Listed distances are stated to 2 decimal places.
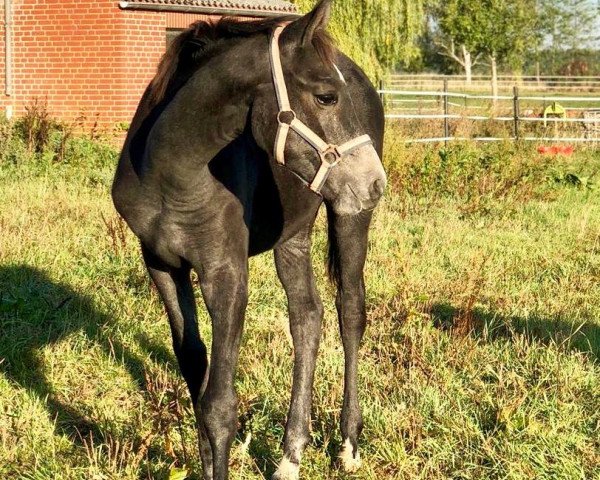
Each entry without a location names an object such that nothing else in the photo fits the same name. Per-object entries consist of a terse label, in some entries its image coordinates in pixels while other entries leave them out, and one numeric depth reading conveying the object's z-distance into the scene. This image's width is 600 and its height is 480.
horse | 3.70
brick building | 18.77
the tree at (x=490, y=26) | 64.19
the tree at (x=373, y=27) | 23.31
